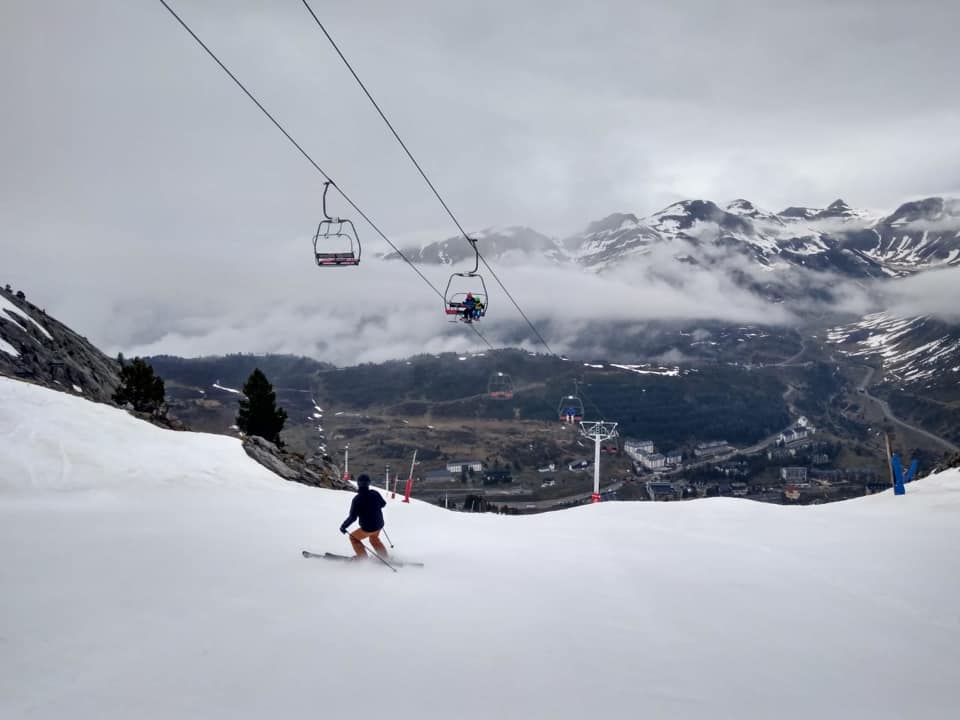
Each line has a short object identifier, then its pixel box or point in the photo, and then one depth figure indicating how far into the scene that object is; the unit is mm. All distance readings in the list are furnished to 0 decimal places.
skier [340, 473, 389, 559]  13320
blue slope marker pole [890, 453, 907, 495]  23203
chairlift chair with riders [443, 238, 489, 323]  27766
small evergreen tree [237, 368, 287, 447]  55312
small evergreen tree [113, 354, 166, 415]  46031
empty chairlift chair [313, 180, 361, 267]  20562
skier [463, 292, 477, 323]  28034
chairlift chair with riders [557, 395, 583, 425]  43884
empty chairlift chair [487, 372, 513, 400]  50006
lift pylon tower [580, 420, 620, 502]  42000
